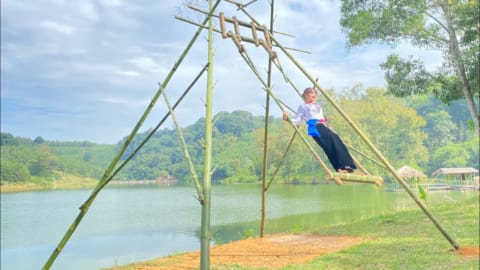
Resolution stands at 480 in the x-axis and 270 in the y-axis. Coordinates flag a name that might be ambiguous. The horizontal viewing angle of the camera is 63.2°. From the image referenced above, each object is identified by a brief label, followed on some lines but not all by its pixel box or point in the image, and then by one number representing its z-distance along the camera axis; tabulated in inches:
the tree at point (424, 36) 402.9
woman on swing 188.4
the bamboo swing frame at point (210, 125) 172.2
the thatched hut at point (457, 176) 1328.0
